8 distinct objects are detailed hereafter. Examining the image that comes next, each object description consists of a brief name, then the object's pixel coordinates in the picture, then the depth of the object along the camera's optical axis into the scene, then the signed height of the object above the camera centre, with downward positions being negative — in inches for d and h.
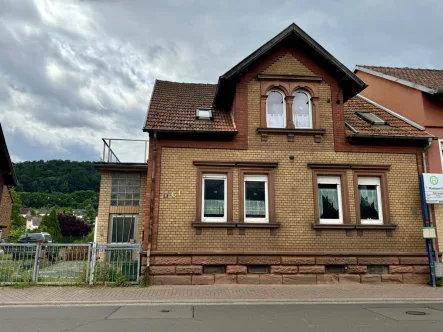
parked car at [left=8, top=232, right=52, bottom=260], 425.7 -16.2
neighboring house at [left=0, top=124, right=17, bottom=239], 855.7 +148.5
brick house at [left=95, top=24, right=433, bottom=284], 442.3 +74.3
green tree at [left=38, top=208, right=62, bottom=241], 1473.1 +57.0
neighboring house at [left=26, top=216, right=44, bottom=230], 4211.6 +195.8
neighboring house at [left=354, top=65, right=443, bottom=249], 499.5 +222.4
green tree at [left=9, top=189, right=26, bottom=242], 1429.6 +83.9
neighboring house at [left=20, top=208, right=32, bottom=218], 4453.7 +326.4
